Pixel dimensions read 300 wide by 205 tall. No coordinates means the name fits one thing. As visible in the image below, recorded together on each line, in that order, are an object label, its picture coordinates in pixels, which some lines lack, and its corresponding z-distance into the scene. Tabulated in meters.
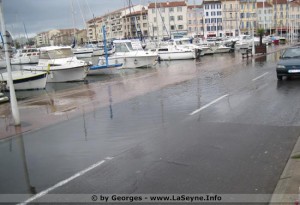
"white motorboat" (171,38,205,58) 42.56
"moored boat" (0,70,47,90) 22.05
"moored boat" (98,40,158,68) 33.78
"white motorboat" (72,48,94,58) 60.56
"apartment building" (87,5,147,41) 136.24
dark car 16.42
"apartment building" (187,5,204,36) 125.37
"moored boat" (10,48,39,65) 59.53
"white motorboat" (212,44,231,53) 49.60
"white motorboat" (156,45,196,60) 40.56
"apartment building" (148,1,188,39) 122.06
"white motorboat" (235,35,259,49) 53.34
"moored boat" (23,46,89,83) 26.88
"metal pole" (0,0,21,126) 10.77
